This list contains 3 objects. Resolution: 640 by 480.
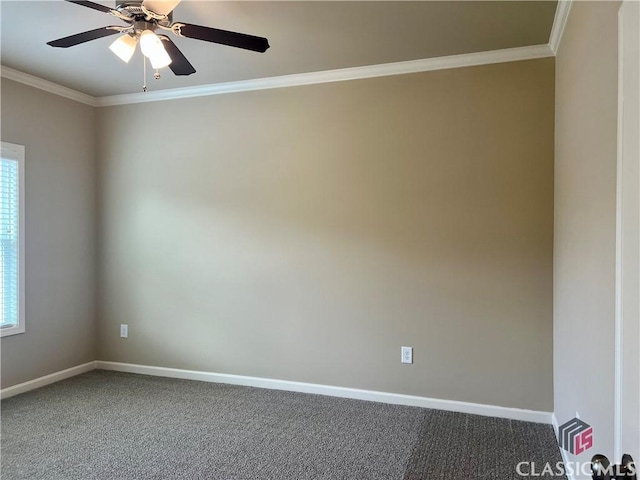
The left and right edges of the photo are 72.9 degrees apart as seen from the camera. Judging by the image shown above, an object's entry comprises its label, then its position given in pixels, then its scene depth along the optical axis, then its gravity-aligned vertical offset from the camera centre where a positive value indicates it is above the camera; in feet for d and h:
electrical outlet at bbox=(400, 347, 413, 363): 10.78 -2.94
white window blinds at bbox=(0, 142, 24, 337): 11.25 -0.08
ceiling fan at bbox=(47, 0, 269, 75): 6.56 +3.28
